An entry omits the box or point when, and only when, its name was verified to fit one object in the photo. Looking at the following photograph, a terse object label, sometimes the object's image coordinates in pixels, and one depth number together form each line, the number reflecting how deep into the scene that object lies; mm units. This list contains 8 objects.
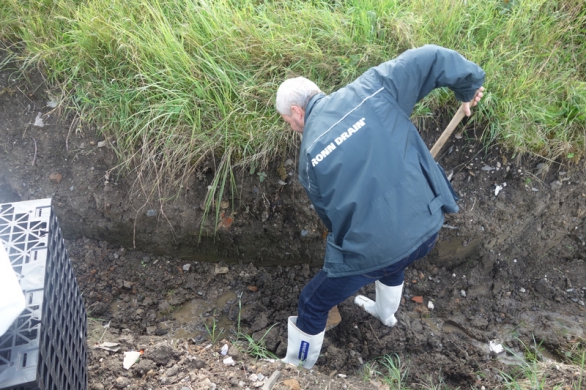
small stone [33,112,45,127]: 3133
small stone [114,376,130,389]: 2039
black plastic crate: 1254
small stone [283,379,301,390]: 2074
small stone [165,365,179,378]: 2098
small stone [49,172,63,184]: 3059
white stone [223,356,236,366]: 2309
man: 1956
